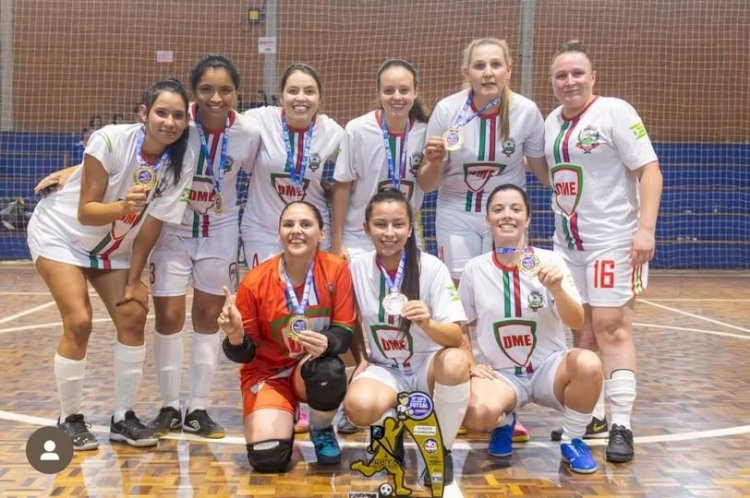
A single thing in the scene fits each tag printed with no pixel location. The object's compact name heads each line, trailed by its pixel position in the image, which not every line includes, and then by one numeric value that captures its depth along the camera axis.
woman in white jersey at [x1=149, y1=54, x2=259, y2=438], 3.50
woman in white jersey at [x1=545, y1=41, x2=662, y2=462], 3.30
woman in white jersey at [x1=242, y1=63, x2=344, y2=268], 3.64
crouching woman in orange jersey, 3.03
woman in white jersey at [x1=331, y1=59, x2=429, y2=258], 3.66
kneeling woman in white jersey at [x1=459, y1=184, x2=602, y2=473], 3.06
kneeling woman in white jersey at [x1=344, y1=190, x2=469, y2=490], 2.95
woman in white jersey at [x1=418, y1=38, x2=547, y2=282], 3.56
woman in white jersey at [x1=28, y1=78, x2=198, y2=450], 3.21
